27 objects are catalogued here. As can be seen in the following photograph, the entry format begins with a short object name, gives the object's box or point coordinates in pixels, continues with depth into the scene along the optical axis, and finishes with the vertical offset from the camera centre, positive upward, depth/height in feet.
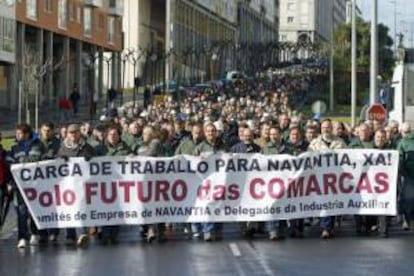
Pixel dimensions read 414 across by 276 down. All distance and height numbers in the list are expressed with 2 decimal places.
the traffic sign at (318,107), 152.15 +2.96
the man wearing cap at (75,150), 55.31 -1.02
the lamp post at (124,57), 274.57 +17.63
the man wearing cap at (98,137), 58.78 -0.44
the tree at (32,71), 206.90 +10.68
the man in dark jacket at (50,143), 55.77 -0.69
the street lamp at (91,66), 196.06 +14.08
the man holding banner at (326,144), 56.95 -0.75
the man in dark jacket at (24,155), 54.70 -1.25
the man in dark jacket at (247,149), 57.57 -1.00
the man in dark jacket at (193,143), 57.26 -0.70
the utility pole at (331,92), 253.44 +8.49
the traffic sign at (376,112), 104.13 +1.63
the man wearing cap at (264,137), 58.86 -0.41
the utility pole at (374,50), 123.13 +8.61
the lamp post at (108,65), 276.41 +15.79
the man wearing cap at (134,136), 60.03 -0.40
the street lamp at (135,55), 285.35 +19.55
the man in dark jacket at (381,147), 57.11 -0.91
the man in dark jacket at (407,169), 58.03 -2.02
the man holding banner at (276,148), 57.26 -0.95
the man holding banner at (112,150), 56.08 -1.05
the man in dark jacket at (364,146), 58.75 -0.87
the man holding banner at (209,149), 56.18 -0.99
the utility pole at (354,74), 145.07 +7.01
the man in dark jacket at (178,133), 70.79 -0.25
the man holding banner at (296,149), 57.72 -1.01
